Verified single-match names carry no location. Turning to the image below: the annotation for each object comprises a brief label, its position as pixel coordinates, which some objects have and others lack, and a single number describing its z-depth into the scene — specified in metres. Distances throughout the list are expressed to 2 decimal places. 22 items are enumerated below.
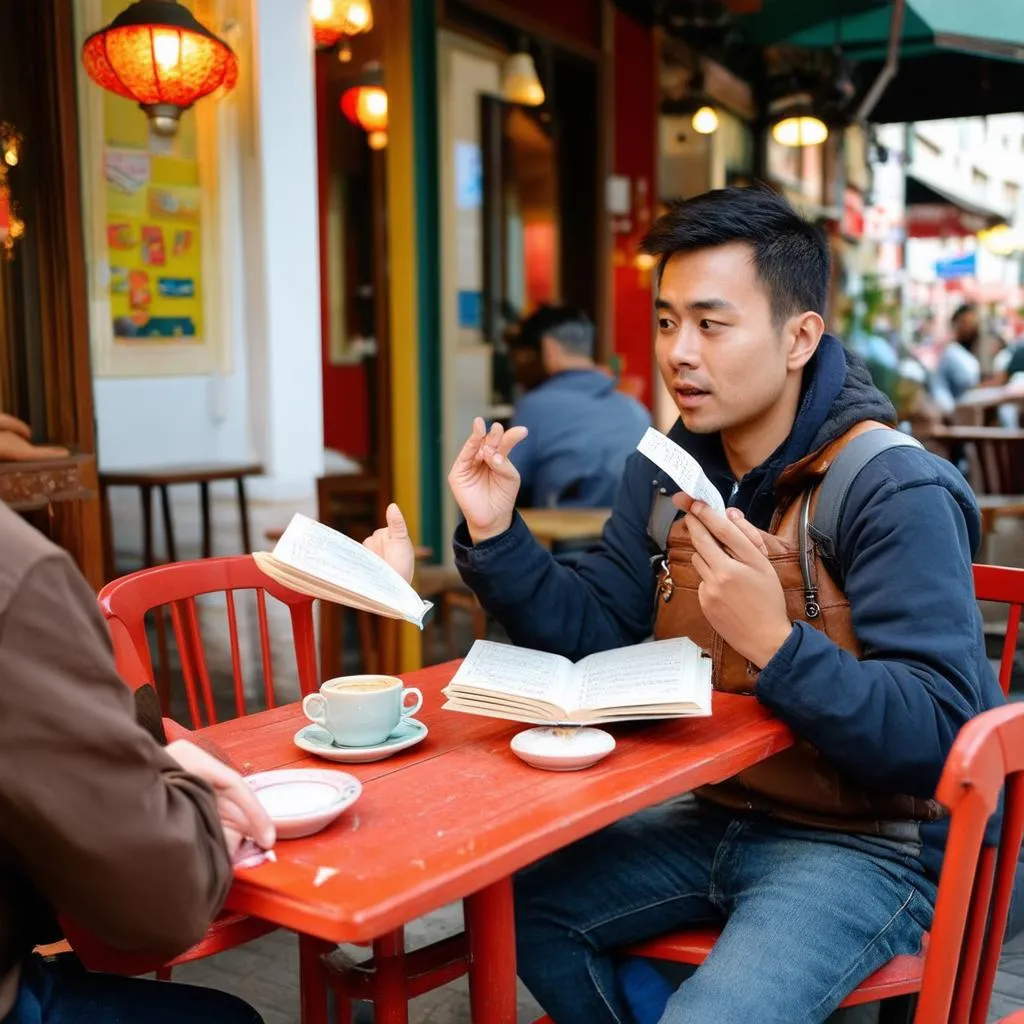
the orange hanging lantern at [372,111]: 5.83
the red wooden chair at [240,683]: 1.83
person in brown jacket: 1.13
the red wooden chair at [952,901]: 1.30
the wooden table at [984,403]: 9.13
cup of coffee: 1.70
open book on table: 1.70
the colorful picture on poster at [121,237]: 4.84
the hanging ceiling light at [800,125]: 8.25
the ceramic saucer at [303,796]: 1.39
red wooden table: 1.25
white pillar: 5.55
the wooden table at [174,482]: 5.71
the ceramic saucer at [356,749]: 1.68
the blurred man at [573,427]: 4.89
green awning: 5.47
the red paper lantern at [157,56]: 3.71
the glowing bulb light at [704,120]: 8.70
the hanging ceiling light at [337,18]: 4.97
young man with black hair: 1.74
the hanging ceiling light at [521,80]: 6.99
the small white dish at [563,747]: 1.62
